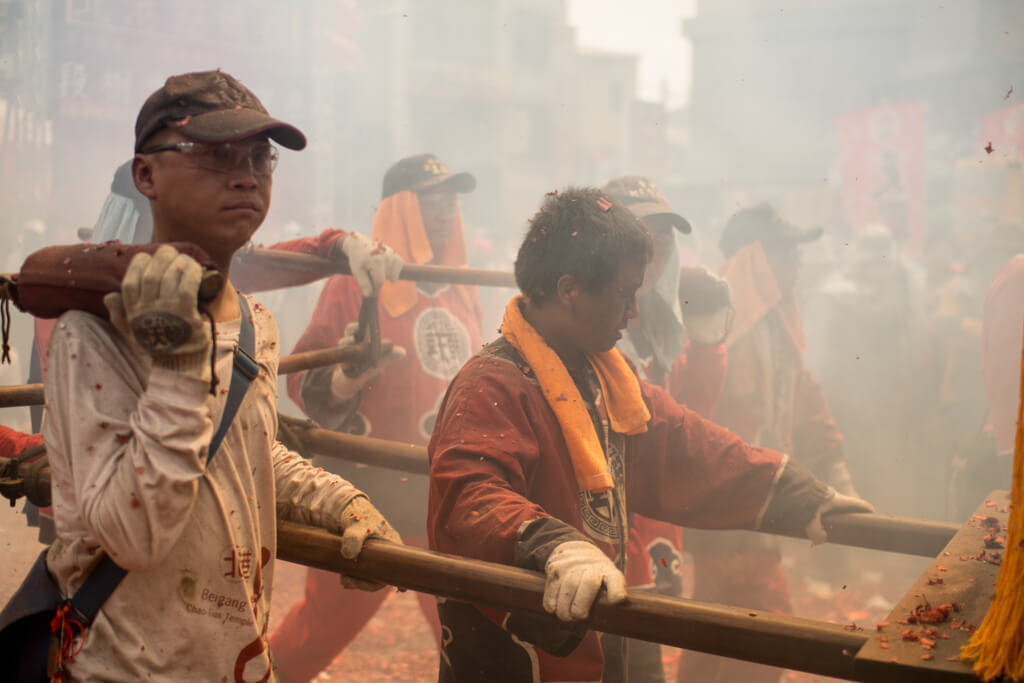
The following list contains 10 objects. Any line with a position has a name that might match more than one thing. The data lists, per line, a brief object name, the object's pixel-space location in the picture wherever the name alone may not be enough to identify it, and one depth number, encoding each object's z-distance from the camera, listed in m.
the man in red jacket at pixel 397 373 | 3.69
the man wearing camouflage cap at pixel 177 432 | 1.21
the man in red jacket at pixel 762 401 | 4.31
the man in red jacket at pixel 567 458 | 1.89
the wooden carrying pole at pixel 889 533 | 2.26
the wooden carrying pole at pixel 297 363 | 2.37
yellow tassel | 1.38
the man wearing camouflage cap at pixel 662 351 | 2.88
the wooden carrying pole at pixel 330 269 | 3.38
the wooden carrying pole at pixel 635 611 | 1.52
